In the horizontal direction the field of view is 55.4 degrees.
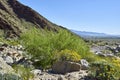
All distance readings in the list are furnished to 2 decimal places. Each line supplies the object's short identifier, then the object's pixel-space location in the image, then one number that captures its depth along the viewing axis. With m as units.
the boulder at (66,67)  6.32
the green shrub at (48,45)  7.08
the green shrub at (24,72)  4.84
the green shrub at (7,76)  3.69
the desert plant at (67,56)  6.58
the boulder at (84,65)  6.58
